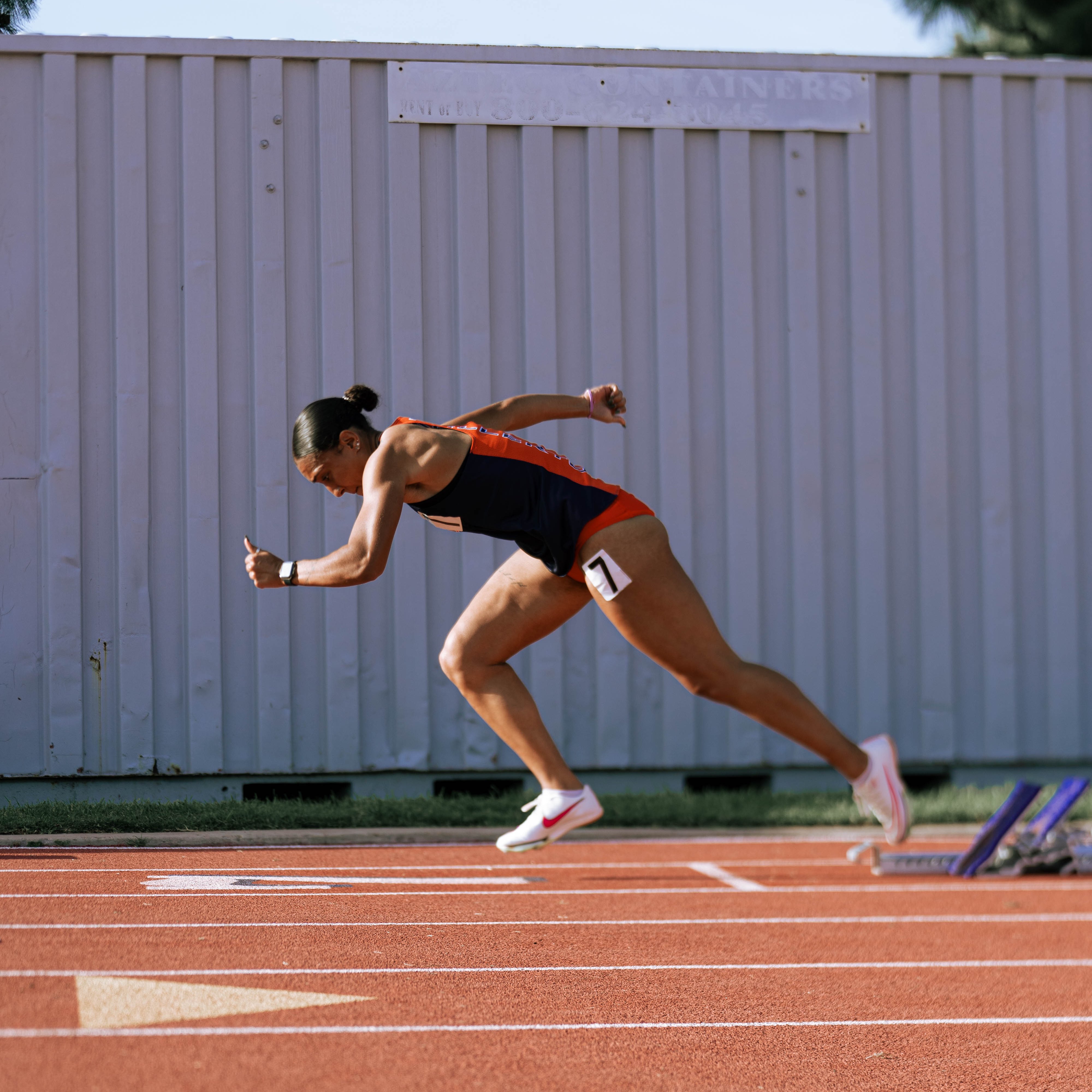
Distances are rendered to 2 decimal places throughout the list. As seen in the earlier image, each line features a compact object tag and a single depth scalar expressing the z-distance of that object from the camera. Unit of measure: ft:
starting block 37.24
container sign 47.96
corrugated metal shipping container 46.06
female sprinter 24.58
